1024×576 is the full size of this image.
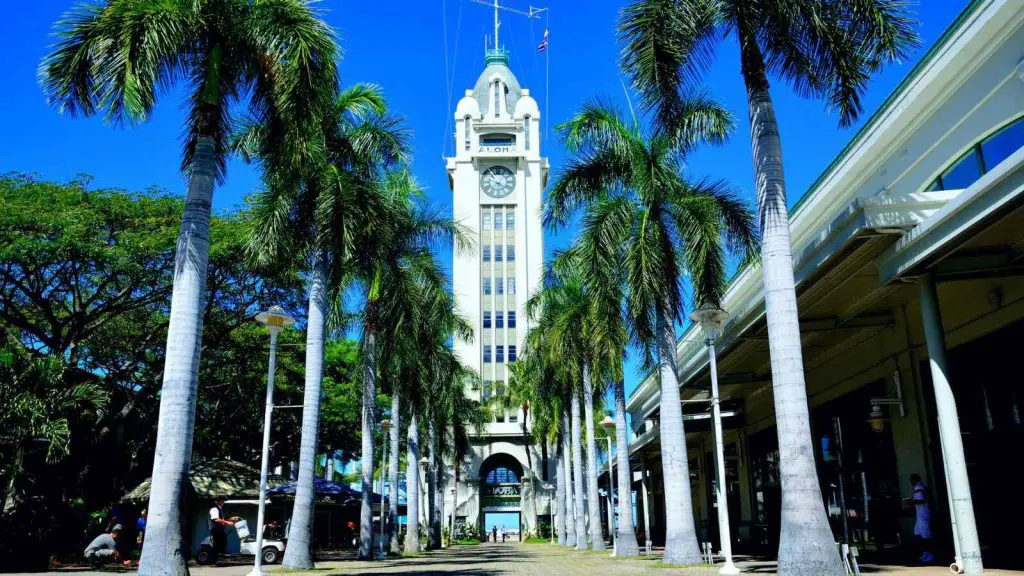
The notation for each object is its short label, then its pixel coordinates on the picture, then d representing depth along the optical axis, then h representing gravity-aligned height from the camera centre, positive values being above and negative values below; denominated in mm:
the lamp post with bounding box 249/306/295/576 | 14375 +2280
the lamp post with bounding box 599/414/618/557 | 25686 +2607
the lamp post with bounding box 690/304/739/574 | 15094 +1967
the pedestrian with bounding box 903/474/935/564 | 14844 -495
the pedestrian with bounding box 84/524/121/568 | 19688 -971
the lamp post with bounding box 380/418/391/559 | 28305 +2721
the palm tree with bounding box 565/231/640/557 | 20328 +5125
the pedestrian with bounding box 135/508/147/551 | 22531 -409
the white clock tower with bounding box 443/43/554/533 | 73750 +22315
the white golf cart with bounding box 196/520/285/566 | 26562 -1286
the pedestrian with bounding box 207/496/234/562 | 20047 -508
